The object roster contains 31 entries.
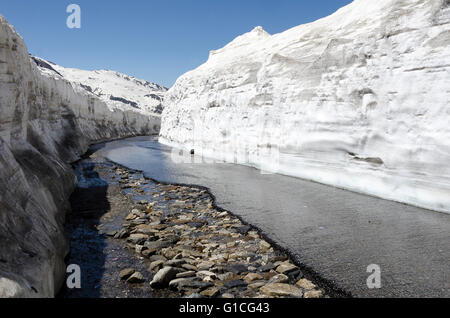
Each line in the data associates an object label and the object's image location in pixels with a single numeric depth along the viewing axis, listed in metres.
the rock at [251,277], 4.24
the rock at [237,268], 4.48
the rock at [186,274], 4.28
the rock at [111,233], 6.01
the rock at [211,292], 3.88
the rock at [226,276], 4.29
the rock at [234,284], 4.11
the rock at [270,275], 4.28
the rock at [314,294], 3.76
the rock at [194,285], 4.04
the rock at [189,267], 4.53
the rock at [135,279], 4.23
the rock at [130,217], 6.91
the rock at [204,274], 4.32
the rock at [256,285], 4.07
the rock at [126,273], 4.36
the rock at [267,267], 4.48
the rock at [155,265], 4.61
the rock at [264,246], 5.12
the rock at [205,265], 4.58
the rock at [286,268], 4.37
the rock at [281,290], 3.82
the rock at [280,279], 4.15
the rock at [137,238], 5.55
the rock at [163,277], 4.14
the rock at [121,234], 5.87
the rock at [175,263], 4.58
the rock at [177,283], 4.06
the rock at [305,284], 3.95
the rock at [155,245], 5.19
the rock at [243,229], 5.91
